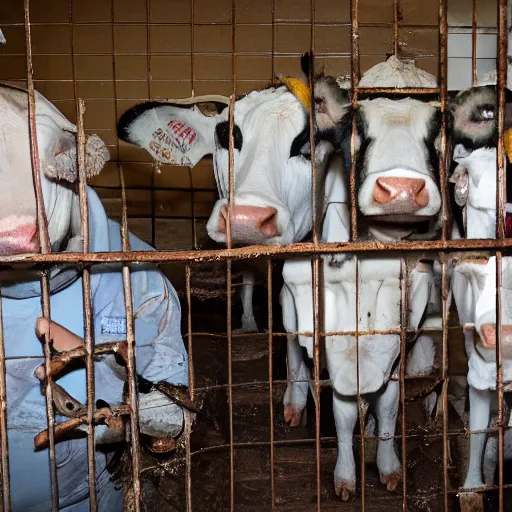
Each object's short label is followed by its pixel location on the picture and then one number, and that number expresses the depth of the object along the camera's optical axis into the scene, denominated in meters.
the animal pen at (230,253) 1.59
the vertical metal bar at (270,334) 1.67
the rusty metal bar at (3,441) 1.54
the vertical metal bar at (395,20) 1.89
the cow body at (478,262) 2.61
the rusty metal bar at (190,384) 1.63
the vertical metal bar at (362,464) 1.71
